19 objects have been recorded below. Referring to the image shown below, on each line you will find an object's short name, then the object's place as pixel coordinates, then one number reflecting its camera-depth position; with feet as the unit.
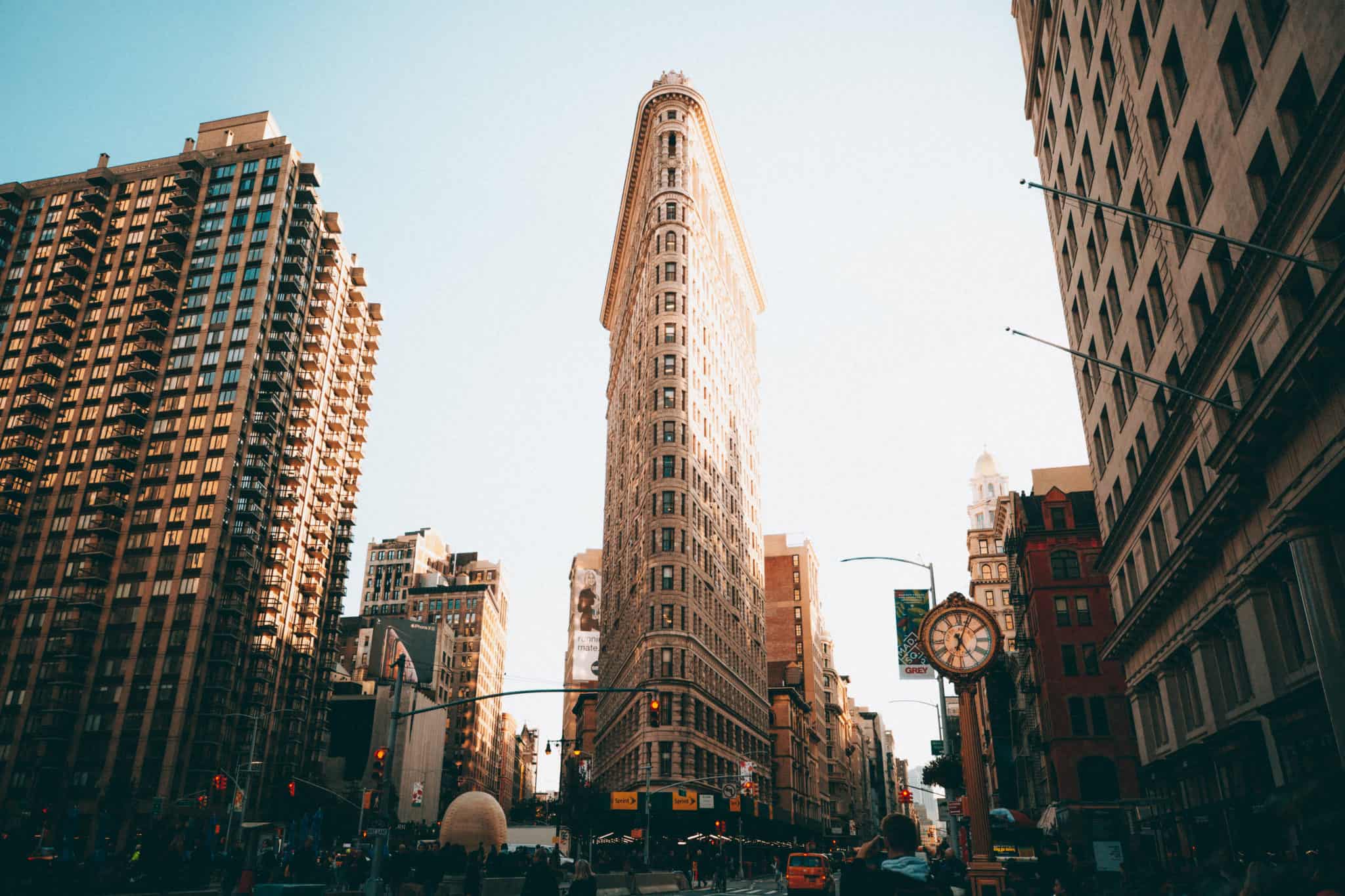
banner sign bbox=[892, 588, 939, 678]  89.40
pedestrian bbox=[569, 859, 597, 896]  51.85
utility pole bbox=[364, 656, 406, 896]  79.15
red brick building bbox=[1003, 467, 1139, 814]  184.14
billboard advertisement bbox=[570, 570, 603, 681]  399.03
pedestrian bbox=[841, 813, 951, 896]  25.71
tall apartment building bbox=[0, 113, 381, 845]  292.20
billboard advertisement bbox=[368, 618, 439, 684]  451.12
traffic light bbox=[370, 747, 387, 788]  95.40
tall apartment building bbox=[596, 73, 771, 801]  249.34
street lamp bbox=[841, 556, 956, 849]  90.12
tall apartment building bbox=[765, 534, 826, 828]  450.71
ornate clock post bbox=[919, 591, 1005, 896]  57.67
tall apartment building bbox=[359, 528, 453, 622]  621.31
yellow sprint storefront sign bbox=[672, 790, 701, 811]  225.56
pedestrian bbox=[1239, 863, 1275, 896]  24.81
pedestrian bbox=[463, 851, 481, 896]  82.12
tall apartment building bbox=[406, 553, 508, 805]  568.82
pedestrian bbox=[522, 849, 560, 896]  49.14
